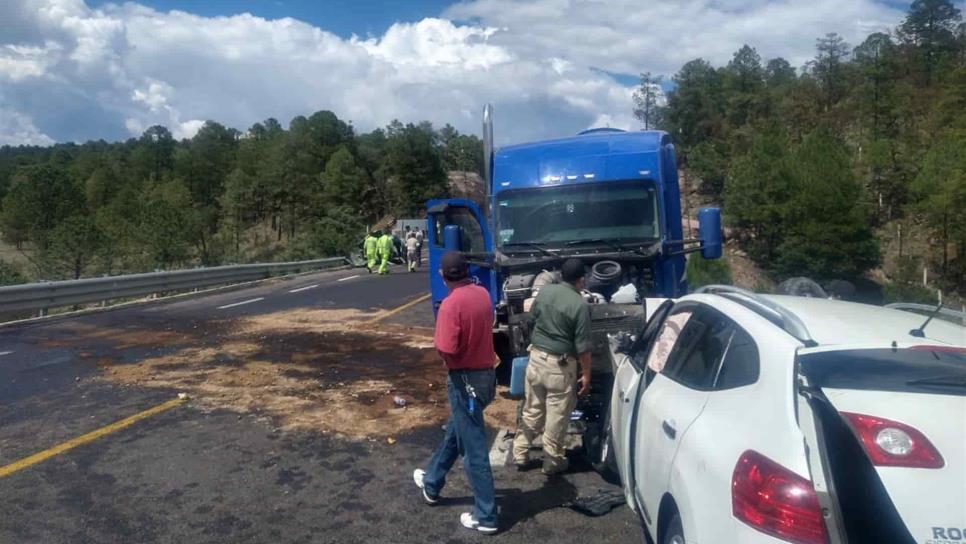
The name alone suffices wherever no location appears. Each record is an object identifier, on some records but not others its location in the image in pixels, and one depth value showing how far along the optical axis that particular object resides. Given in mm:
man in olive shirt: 6363
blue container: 7543
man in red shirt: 5508
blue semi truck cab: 9727
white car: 2873
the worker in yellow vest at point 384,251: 30016
